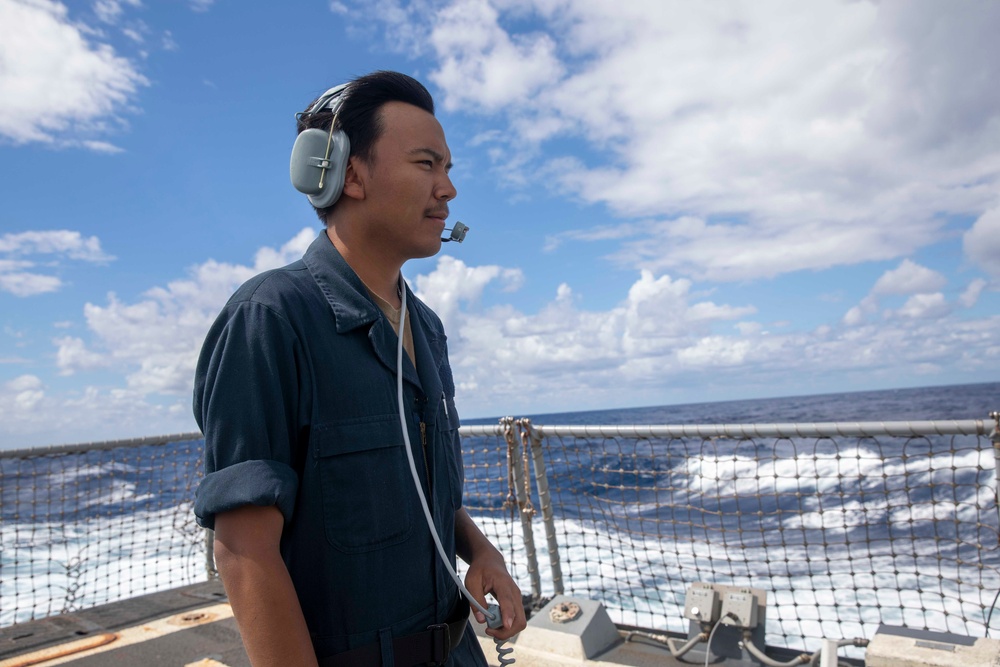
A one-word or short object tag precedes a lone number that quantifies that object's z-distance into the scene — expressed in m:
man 1.05
